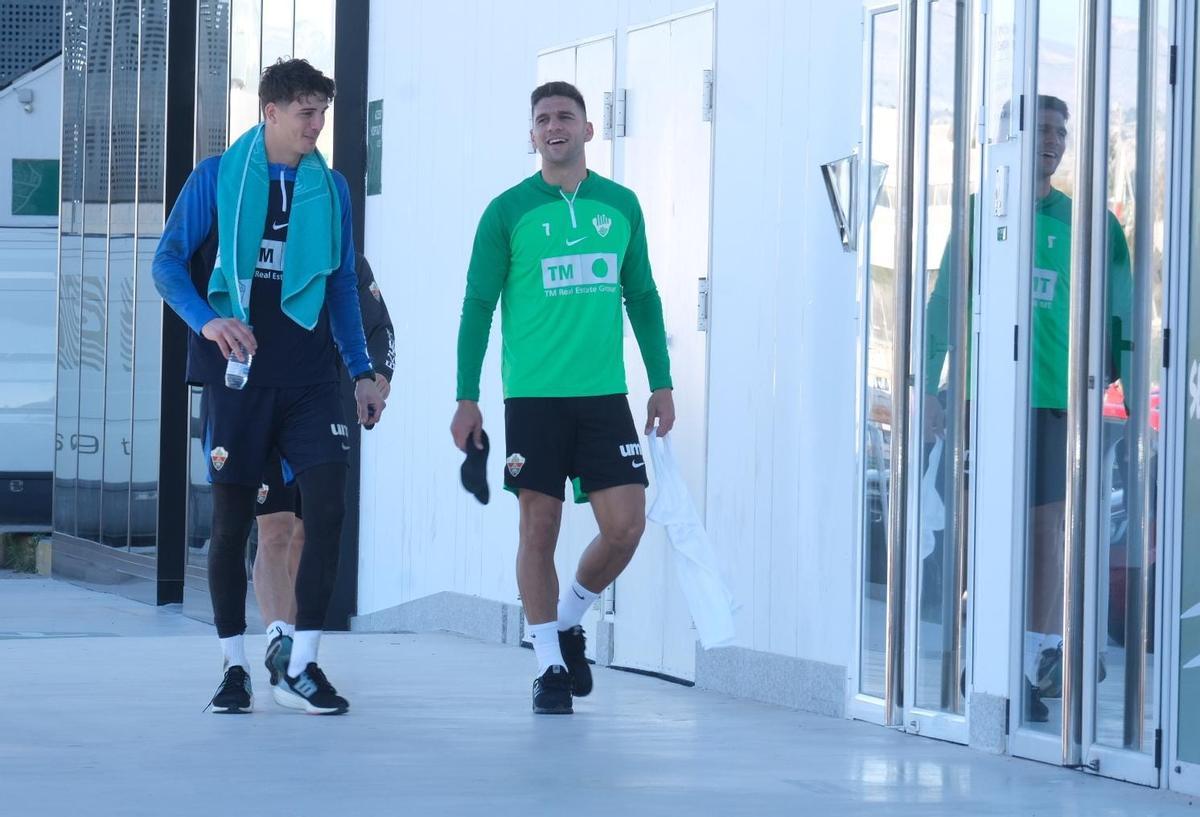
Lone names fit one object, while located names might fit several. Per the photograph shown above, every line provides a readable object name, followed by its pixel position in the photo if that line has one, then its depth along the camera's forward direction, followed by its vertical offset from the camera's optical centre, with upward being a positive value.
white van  31.48 +0.31
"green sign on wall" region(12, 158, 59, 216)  34.25 +1.82
